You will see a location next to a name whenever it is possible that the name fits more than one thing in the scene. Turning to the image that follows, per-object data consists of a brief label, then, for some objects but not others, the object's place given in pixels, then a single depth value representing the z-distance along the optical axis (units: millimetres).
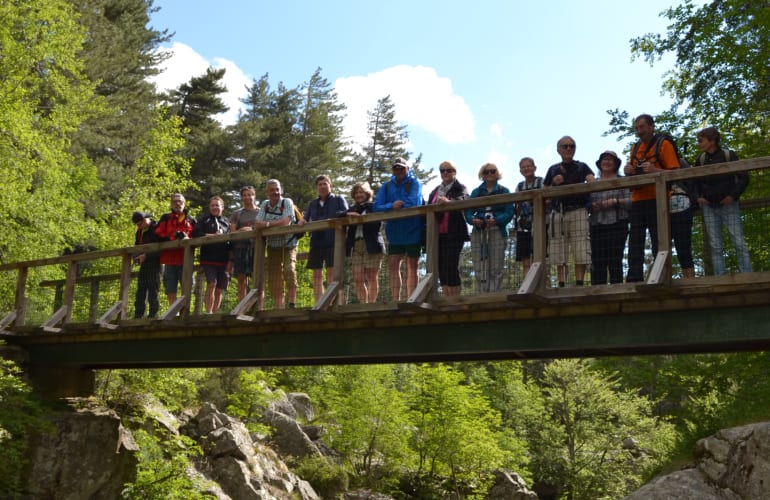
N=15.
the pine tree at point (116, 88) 32219
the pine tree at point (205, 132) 42938
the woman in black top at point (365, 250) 10508
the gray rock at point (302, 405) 28484
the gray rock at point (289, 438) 22656
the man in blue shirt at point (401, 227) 10203
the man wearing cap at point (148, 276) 13250
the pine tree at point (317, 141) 47531
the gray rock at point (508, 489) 27109
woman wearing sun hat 8805
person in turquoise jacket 9602
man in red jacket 12812
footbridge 8320
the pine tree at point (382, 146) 52562
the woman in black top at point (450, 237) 9852
